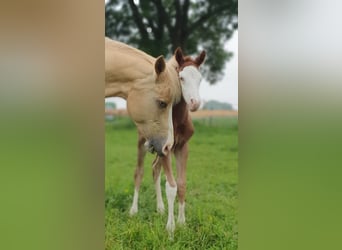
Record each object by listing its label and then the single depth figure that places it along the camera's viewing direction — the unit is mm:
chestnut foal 1951
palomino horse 1933
